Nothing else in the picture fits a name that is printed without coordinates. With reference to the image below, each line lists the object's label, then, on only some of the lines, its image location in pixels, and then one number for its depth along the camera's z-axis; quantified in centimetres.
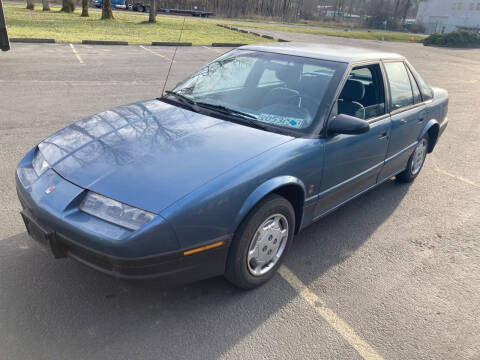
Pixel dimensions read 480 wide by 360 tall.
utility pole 731
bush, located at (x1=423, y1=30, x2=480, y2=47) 3198
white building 5622
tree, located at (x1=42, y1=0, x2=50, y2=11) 2915
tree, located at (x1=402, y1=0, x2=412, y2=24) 6532
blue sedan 231
